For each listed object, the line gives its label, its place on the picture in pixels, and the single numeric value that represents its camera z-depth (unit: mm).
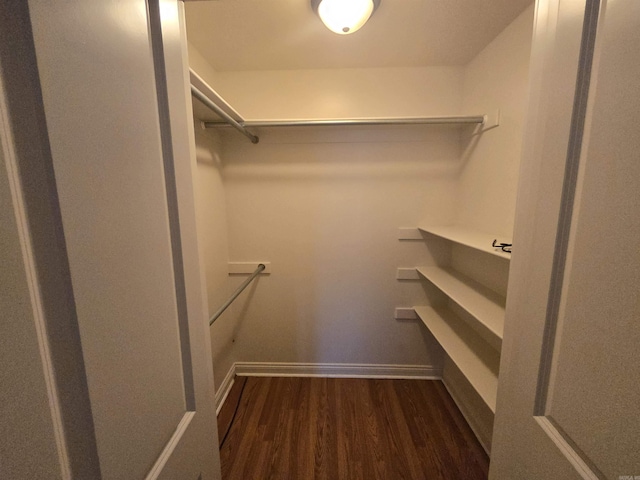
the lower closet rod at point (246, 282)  1349
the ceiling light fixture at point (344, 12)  1029
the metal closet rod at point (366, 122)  1417
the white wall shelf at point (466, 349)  1154
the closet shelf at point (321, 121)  1336
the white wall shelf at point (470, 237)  1061
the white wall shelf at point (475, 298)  1102
